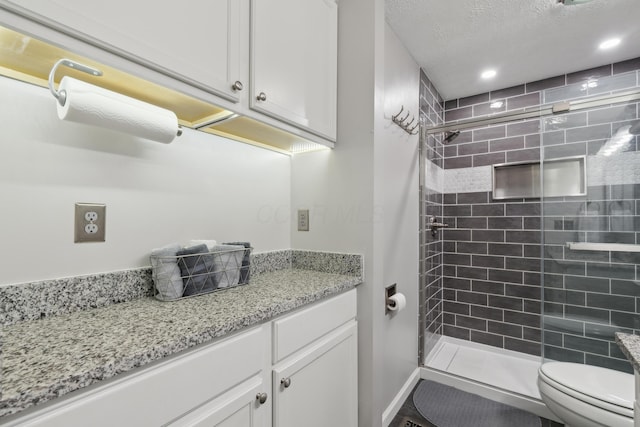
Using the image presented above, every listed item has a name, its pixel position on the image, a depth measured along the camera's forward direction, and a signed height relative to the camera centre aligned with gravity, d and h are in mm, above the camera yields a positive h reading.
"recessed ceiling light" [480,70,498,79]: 2272 +1181
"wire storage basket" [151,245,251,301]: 928 -186
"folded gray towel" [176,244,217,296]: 967 -178
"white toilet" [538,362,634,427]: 1184 -793
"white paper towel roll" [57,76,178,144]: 710 +291
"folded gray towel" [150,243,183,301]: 924 -188
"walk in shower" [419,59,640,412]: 1677 -62
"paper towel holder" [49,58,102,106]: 681 +382
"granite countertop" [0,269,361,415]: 472 -270
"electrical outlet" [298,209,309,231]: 1533 -6
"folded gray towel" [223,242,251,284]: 1156 -198
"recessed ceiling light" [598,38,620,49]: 1877 +1185
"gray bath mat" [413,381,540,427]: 1648 -1185
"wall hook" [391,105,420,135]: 1702 +615
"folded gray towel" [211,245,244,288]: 1062 -175
